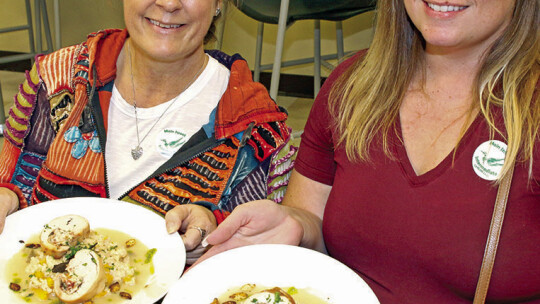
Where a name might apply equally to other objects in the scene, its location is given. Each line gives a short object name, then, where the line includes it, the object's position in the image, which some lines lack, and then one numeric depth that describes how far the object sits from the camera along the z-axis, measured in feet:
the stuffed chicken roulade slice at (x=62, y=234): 4.12
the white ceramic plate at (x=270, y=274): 3.60
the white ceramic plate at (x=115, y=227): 3.95
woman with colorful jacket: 5.43
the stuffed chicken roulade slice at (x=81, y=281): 3.68
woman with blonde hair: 3.84
